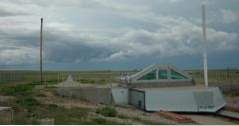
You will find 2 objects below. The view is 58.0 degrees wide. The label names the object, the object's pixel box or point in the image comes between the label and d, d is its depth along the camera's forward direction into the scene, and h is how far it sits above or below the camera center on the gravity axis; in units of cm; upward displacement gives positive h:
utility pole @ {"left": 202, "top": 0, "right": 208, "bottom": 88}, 1285 +130
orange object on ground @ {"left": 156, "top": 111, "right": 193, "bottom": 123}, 910 -213
